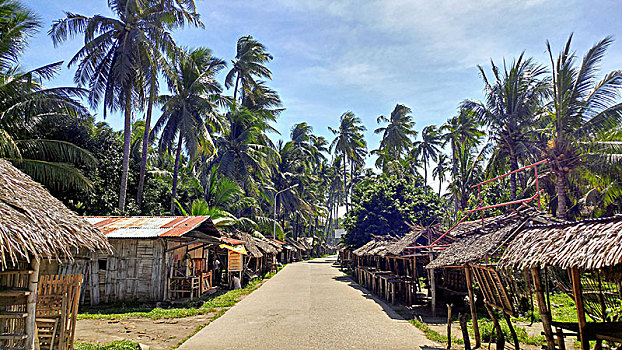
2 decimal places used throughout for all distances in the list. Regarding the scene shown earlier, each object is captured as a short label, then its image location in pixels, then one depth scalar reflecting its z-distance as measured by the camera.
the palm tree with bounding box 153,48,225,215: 22.81
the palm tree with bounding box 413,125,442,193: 45.31
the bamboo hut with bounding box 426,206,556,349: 8.43
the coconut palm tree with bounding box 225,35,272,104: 33.28
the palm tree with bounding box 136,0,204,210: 20.05
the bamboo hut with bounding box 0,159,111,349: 5.95
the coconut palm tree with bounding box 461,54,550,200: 19.08
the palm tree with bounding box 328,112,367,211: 49.88
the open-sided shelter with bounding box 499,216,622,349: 5.46
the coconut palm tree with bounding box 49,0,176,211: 19.41
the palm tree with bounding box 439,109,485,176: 36.87
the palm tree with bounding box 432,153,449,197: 50.62
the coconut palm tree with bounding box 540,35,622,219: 13.92
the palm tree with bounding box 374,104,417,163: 43.31
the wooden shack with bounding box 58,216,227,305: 14.88
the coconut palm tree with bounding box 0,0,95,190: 14.25
